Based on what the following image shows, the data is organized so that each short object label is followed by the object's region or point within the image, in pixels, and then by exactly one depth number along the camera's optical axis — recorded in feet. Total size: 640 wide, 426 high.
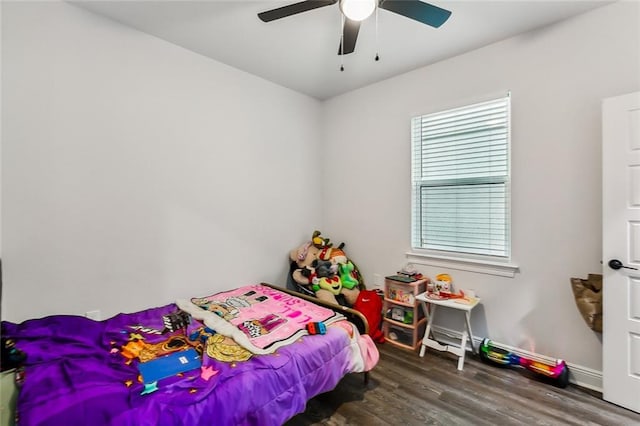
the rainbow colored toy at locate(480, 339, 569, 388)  7.55
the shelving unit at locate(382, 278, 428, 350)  9.67
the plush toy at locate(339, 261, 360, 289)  11.42
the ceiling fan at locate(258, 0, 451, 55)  5.90
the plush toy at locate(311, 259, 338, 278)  11.25
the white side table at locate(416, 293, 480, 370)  8.61
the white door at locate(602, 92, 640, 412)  6.70
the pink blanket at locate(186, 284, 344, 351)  6.99
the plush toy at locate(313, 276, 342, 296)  10.99
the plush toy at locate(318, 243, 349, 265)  11.78
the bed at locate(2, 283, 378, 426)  4.71
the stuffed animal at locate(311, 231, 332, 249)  12.39
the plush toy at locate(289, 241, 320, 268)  11.96
